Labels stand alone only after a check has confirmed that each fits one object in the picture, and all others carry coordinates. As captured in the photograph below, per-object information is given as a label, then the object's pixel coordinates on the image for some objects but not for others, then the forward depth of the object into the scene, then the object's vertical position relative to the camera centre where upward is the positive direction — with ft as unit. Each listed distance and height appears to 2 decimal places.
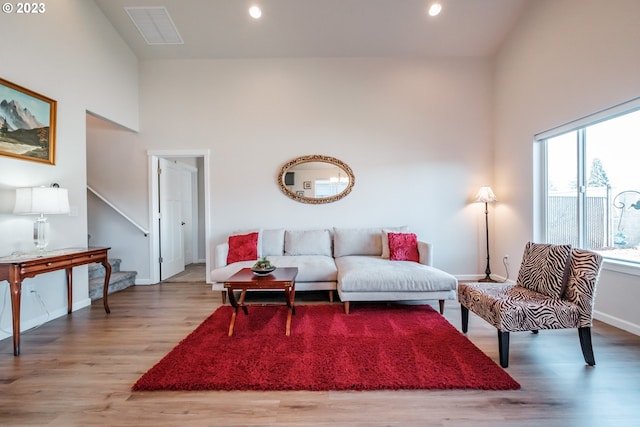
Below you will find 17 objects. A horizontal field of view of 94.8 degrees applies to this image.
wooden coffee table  8.49 -2.12
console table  7.70 -1.53
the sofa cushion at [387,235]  13.39 -1.17
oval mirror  14.89 +1.54
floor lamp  14.08 +0.45
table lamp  8.69 +0.22
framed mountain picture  8.80 +2.83
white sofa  10.31 -2.18
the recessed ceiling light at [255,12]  12.46 +8.52
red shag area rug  6.17 -3.61
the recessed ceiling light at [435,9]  12.37 +8.53
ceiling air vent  12.46 +8.32
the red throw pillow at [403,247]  12.75 -1.63
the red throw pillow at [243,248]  12.83 -1.64
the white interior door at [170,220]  15.62 -0.48
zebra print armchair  6.75 -2.20
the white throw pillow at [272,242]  13.82 -1.49
